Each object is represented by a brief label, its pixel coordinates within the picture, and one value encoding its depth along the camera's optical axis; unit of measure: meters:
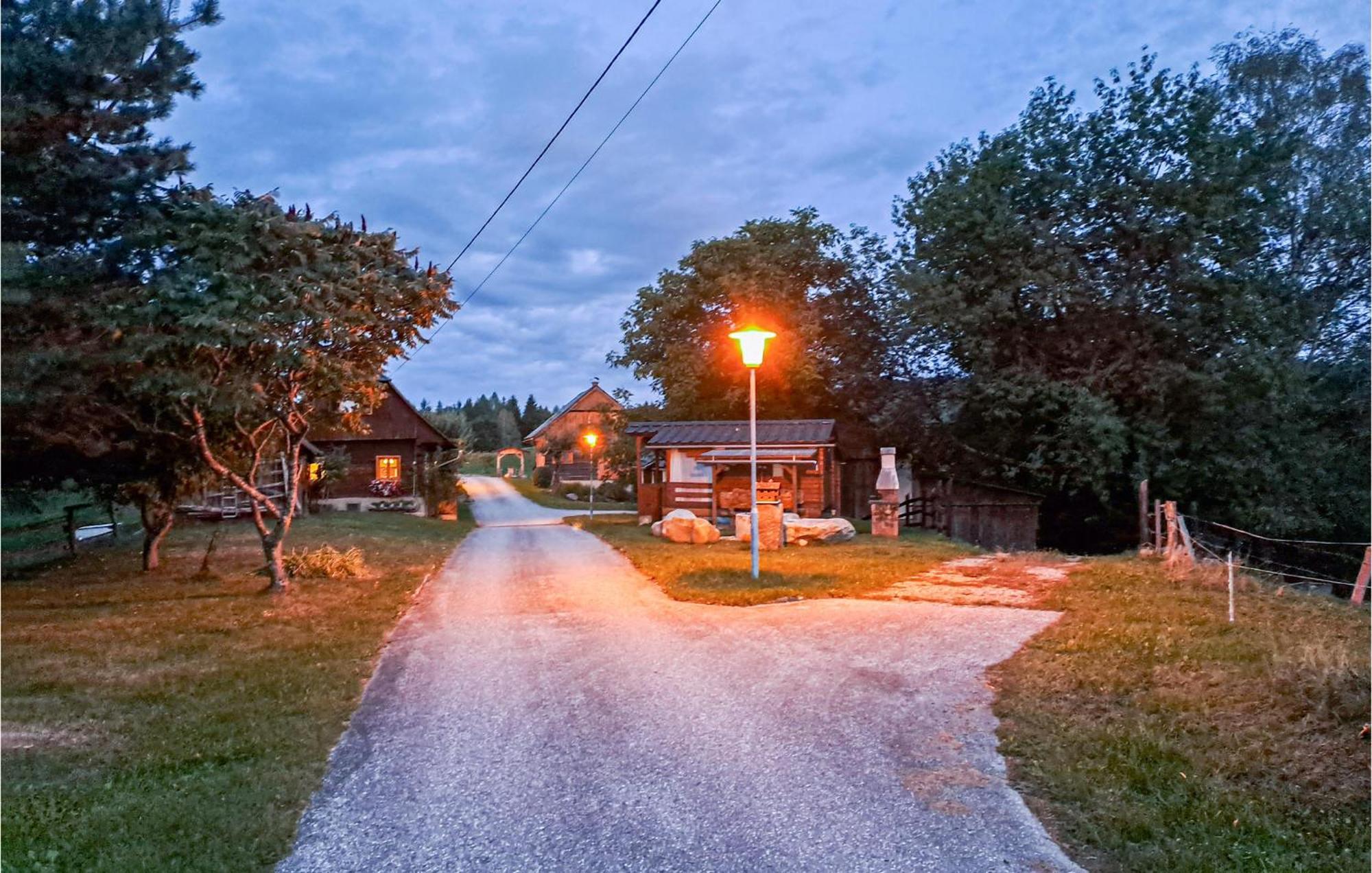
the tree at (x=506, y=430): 93.06
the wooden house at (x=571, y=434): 55.50
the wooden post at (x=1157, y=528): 15.24
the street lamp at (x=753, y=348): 12.94
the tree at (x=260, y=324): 10.26
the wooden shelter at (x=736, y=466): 24.34
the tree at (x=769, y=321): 30.33
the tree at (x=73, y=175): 8.58
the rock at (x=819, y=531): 18.52
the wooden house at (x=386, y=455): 36.16
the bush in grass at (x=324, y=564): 14.52
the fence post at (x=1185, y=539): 12.74
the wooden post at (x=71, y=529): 18.30
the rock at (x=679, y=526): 19.94
